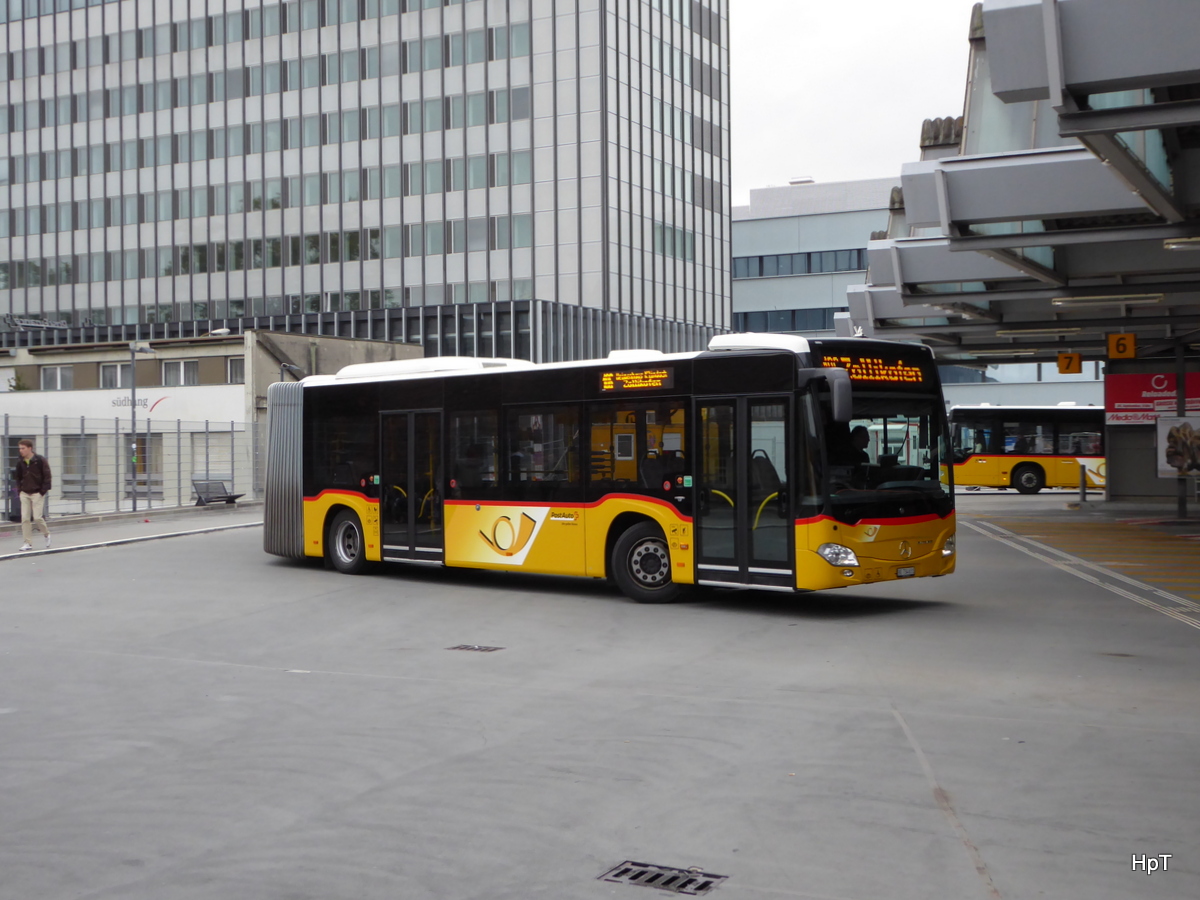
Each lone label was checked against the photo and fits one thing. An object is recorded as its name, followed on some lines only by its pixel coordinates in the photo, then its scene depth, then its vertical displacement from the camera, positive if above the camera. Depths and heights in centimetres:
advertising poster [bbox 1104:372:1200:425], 3089 +82
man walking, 2120 -58
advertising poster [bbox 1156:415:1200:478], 2720 -34
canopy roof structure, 989 +260
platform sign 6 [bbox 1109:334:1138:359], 2864 +185
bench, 3518 -138
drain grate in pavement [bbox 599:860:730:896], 504 -172
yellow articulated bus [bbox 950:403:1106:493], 4269 -43
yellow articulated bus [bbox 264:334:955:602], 1310 -33
